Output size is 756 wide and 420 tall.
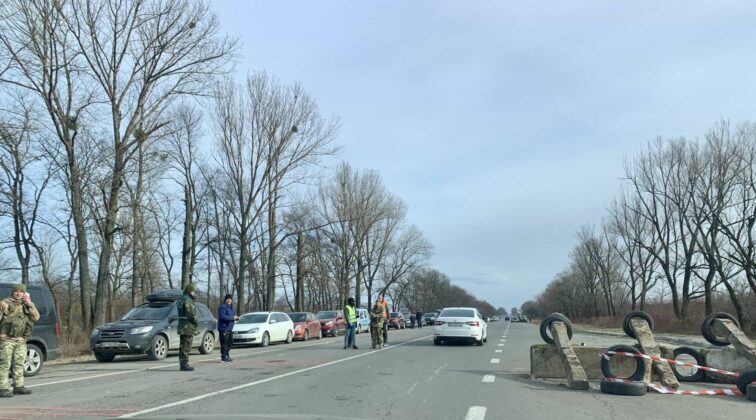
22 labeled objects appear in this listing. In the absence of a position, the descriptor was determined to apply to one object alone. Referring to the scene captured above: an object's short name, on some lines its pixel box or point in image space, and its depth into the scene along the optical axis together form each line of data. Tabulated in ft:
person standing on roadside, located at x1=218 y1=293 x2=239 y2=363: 52.39
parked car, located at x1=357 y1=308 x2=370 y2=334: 138.31
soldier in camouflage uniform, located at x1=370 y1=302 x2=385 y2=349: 65.82
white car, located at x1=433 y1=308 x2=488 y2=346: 71.05
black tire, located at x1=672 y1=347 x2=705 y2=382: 37.83
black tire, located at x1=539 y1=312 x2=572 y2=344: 39.81
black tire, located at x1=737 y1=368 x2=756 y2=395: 31.60
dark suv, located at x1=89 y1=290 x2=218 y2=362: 53.42
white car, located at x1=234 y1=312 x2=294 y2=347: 79.61
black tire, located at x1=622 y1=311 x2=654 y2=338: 39.18
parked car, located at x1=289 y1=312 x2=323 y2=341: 98.05
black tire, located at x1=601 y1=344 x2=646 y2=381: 33.14
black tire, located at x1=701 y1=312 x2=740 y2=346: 39.27
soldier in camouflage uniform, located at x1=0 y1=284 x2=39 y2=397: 30.30
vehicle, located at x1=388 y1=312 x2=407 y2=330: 169.29
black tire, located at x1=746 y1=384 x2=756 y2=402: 30.35
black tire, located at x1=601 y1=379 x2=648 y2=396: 31.32
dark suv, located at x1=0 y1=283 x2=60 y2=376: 42.04
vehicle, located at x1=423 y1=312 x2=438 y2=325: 229.35
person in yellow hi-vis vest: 65.21
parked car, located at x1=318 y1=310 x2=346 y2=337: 120.47
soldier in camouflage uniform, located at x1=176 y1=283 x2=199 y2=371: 43.60
